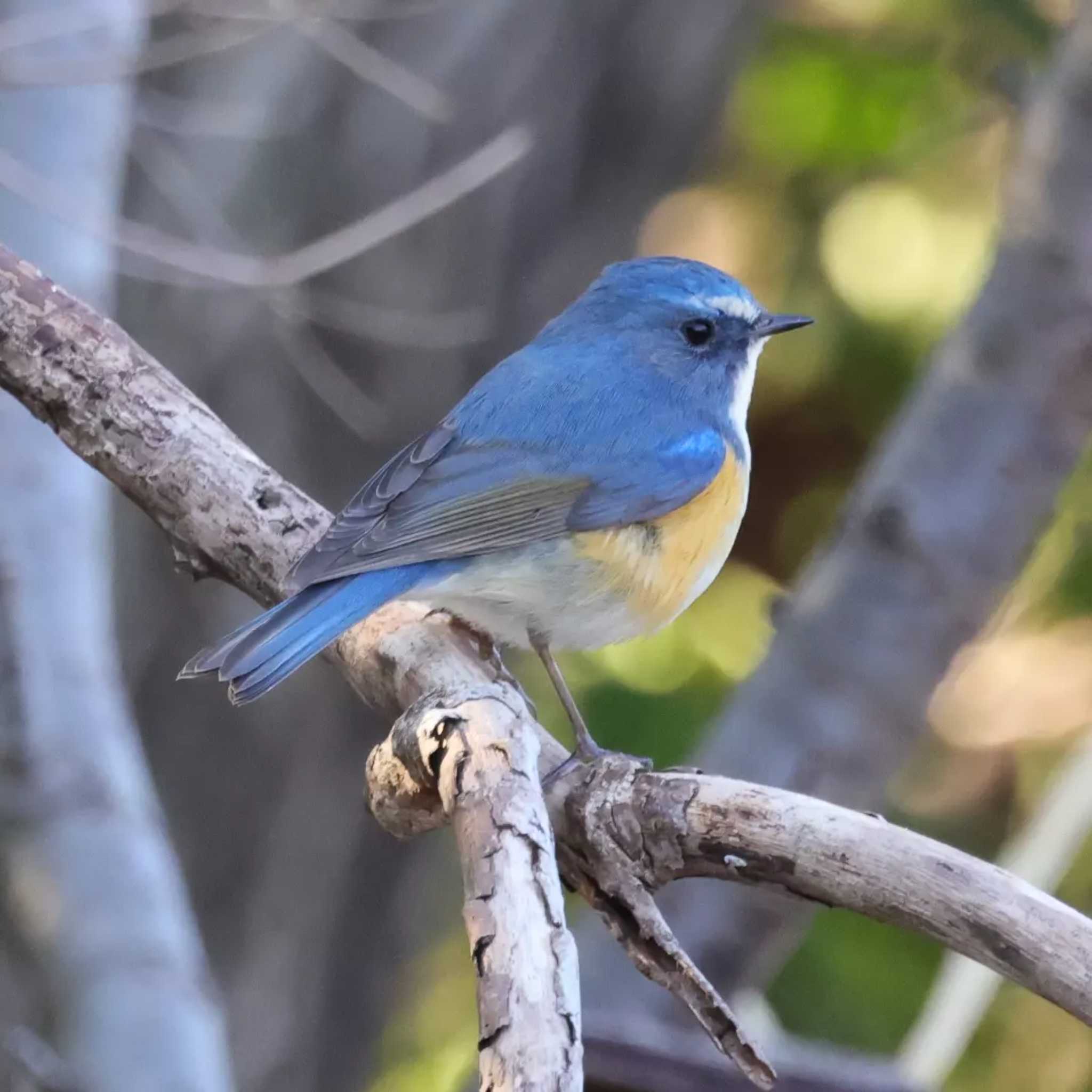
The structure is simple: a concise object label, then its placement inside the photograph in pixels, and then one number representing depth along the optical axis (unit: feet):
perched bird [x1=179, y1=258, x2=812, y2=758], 18.45
